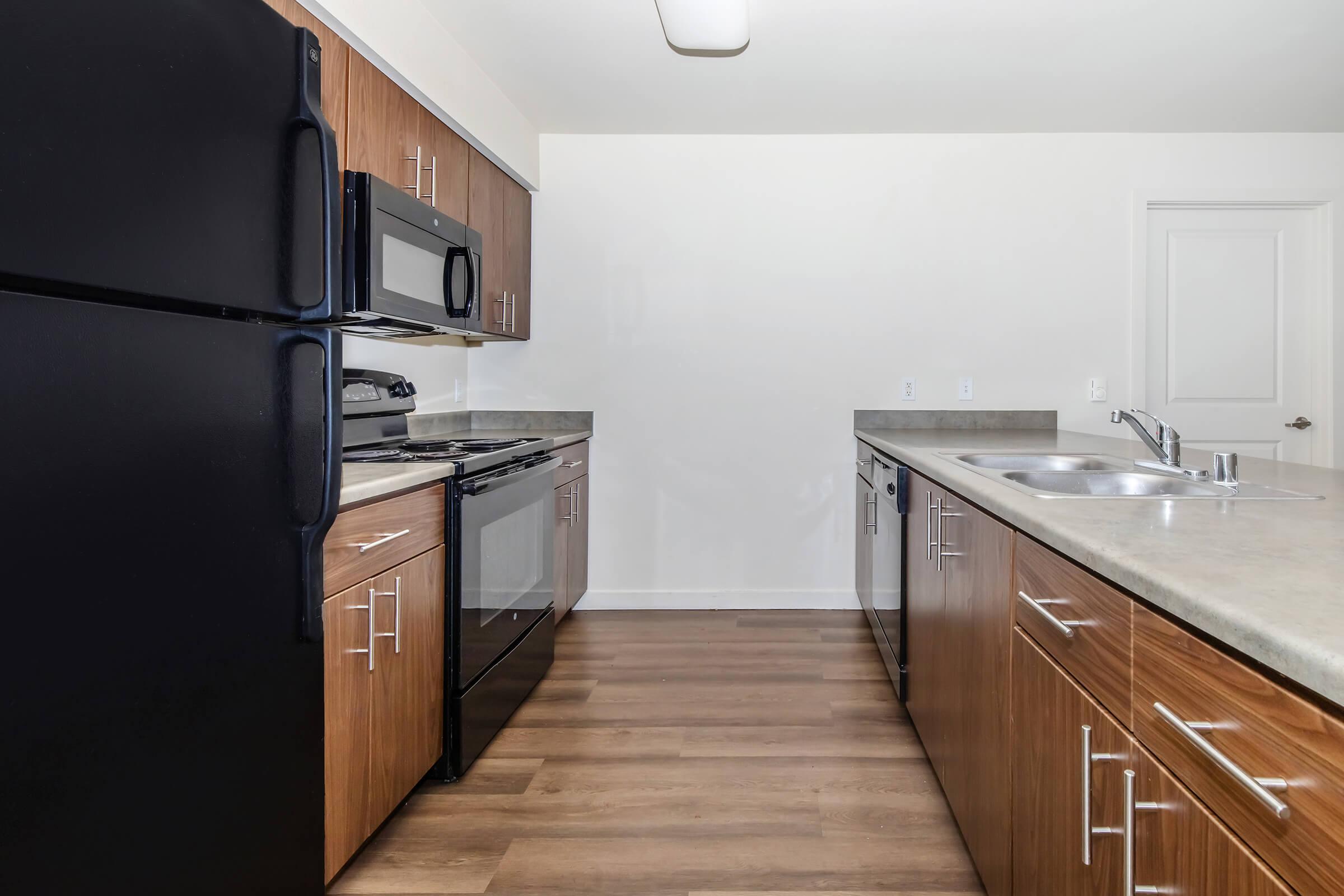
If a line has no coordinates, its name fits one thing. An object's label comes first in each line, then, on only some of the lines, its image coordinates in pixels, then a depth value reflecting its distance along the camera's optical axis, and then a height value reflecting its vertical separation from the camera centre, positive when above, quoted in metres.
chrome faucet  1.70 +0.01
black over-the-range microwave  1.92 +0.51
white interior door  3.51 +0.58
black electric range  1.94 -0.33
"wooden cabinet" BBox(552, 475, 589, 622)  3.07 -0.45
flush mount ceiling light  2.25 +1.33
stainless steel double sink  1.43 -0.08
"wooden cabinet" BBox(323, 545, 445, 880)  1.44 -0.55
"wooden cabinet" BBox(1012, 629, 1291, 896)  0.70 -0.43
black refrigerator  0.68 +0.00
